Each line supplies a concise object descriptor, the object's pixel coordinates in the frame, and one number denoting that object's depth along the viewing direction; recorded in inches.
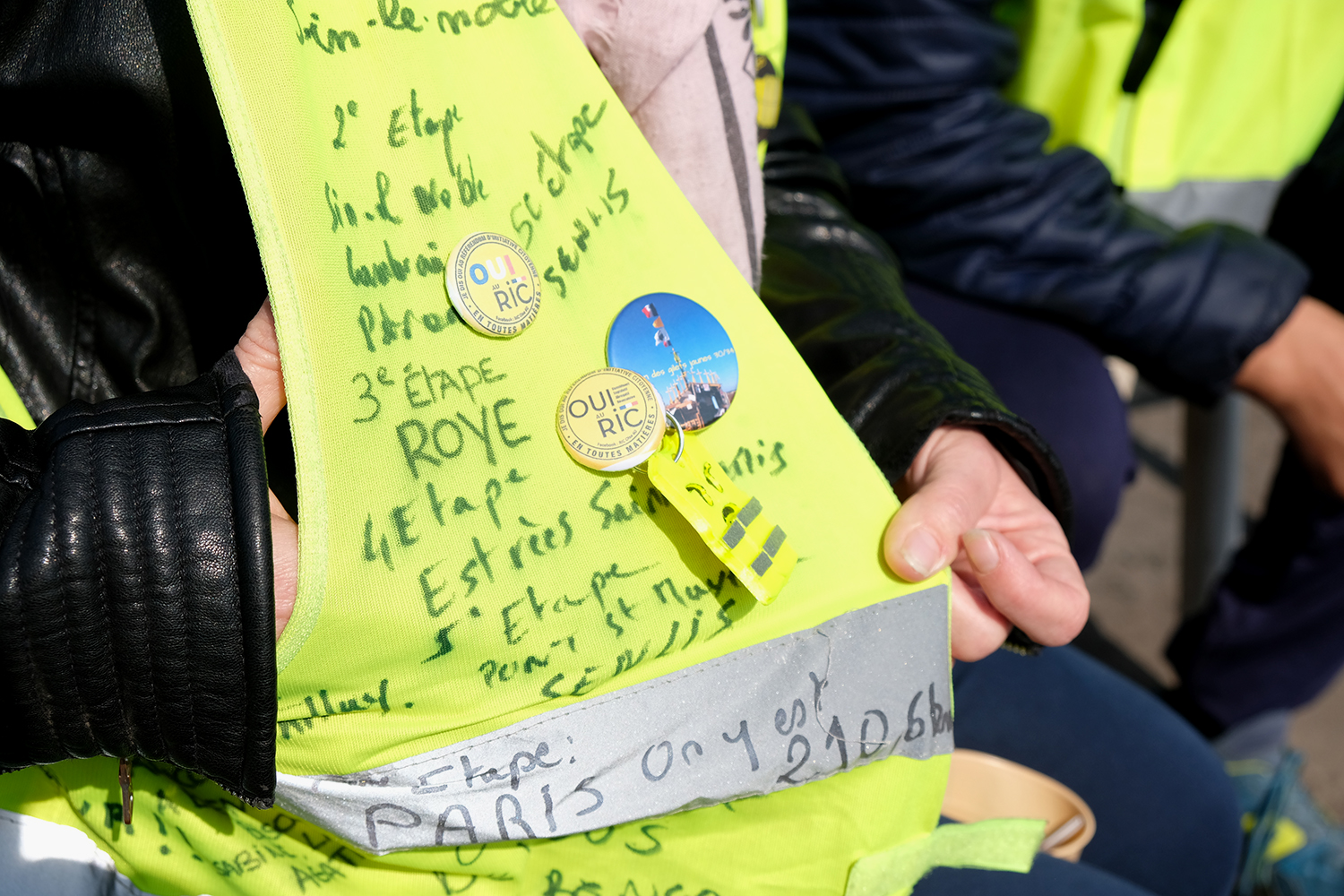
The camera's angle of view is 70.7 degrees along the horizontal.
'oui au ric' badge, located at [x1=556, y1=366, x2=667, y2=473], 21.4
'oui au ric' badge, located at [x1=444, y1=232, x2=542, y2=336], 20.9
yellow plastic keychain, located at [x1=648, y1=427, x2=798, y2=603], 21.5
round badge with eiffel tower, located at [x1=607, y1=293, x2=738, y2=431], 22.8
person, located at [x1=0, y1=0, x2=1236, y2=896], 18.4
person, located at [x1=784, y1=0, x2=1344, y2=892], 46.0
